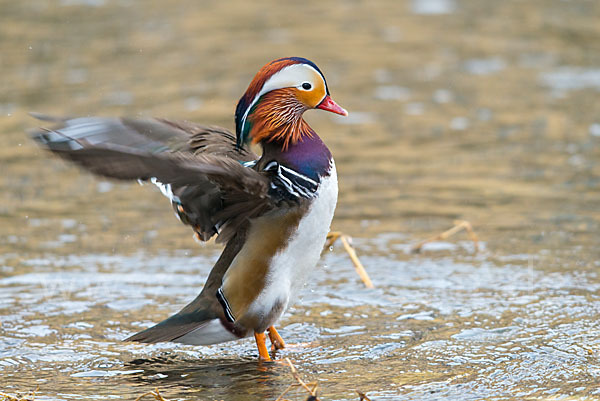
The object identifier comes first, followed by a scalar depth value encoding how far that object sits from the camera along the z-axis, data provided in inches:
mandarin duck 354.9
